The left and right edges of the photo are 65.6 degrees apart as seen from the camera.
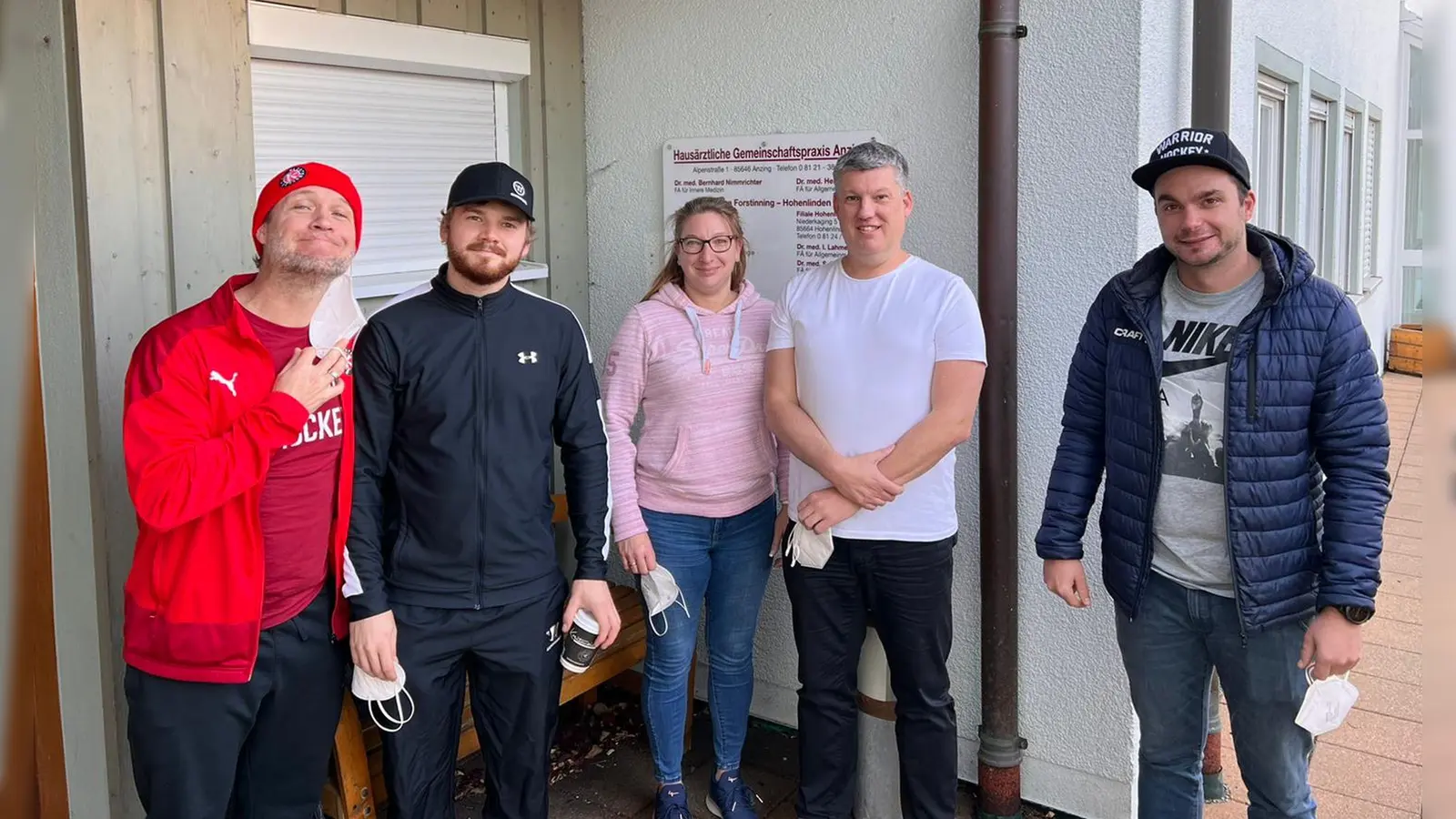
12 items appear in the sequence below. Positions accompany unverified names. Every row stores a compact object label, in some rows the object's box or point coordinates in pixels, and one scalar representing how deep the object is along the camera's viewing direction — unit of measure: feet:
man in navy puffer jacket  7.42
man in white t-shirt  9.49
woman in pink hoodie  10.48
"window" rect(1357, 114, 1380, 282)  33.68
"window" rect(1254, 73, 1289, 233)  18.92
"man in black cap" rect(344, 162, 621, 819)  8.45
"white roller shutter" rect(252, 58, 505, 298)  11.04
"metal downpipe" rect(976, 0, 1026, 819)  10.68
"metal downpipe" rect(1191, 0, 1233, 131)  10.53
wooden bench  9.91
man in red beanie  7.29
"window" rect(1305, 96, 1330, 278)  24.73
